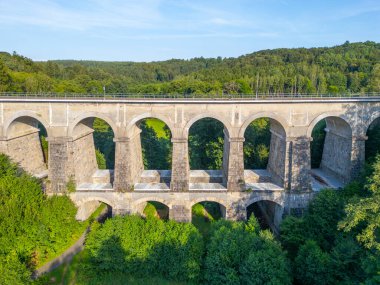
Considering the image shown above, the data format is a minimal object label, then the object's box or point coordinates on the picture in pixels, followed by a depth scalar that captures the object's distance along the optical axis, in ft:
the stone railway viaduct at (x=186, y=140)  94.22
